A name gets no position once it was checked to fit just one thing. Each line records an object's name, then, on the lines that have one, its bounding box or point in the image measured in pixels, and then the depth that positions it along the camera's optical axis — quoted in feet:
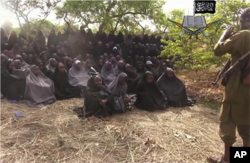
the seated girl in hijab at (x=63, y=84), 21.20
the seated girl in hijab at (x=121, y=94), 17.60
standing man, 8.63
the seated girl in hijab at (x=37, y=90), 18.72
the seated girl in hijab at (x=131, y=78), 21.91
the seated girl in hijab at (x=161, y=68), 23.81
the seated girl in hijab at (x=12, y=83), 19.17
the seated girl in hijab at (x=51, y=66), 21.84
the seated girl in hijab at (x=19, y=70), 20.04
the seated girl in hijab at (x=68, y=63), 24.26
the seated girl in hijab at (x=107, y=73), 23.76
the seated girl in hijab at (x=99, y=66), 26.61
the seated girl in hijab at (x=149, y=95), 18.63
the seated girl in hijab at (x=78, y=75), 22.27
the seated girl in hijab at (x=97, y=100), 16.34
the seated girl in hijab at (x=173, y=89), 20.02
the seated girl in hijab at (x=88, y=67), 24.61
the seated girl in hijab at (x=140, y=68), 25.27
